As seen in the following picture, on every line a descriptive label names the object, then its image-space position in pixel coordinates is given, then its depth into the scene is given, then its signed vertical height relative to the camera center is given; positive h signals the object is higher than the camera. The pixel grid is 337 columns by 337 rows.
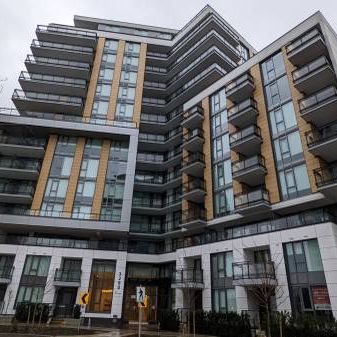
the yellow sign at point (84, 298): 22.30 +1.26
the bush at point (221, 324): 24.23 -0.12
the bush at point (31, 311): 30.48 +0.42
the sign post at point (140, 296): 17.25 +1.17
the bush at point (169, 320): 29.80 +0.05
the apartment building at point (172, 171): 27.39 +16.21
